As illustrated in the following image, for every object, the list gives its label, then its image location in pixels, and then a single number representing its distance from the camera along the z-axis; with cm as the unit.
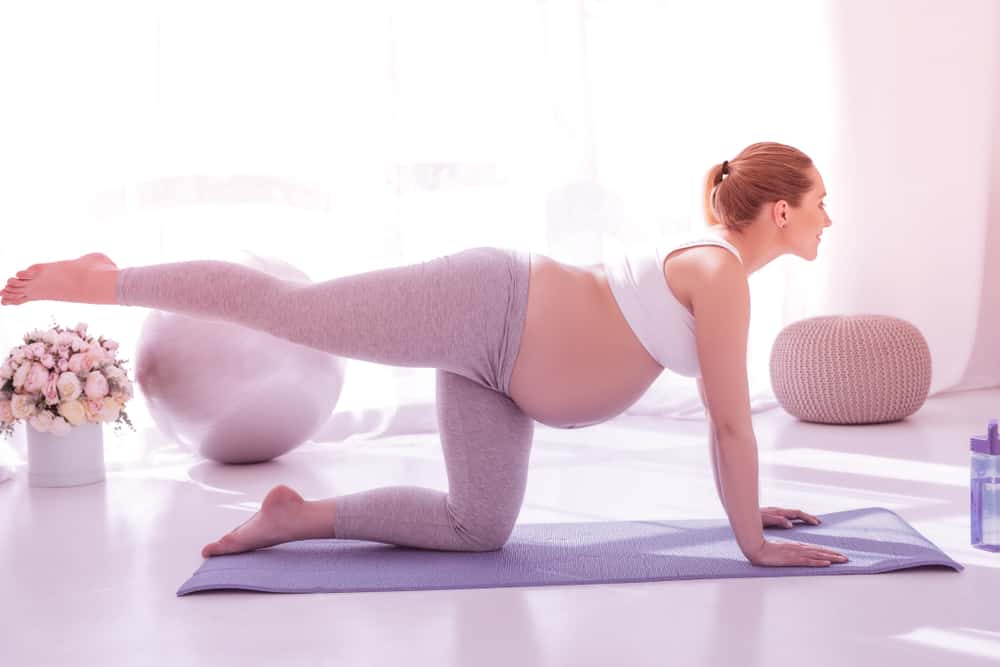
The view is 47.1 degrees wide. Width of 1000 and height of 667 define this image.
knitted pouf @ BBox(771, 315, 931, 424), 364
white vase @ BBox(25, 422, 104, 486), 308
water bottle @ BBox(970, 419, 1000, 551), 207
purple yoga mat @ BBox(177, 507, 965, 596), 199
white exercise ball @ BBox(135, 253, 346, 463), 305
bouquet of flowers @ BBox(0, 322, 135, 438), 300
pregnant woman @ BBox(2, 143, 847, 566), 194
